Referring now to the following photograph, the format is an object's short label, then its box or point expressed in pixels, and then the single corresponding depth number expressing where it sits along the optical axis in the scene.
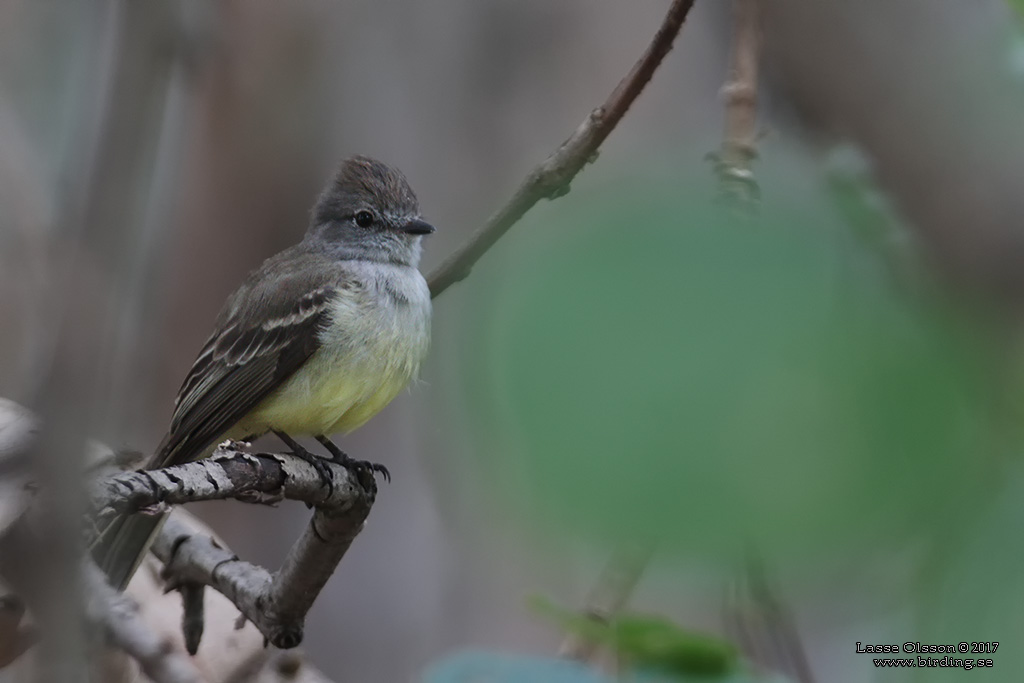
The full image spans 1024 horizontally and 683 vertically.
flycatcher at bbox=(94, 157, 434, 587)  7.64
